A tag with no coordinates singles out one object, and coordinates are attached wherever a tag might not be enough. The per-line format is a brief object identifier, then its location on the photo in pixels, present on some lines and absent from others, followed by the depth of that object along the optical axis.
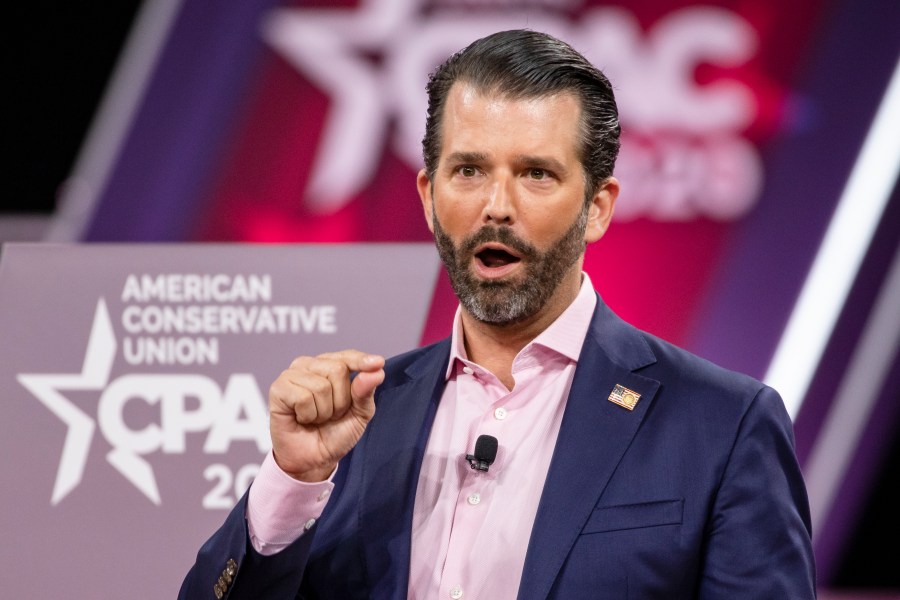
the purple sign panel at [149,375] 6.64
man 6.33
